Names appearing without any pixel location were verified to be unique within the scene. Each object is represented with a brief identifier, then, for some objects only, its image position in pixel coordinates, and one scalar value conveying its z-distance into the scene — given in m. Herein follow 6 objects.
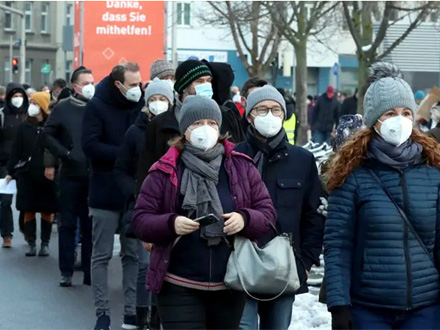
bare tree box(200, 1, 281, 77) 32.44
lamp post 55.54
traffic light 53.88
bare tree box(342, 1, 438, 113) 24.81
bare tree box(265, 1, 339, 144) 35.97
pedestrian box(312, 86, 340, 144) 30.28
